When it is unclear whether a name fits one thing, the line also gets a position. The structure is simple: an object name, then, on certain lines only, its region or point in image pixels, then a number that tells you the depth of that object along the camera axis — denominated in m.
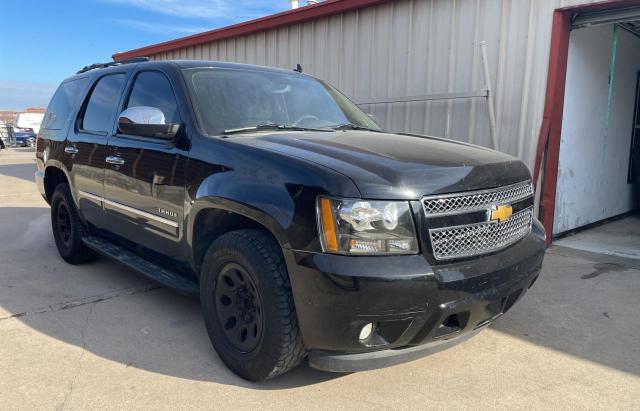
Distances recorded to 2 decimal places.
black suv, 2.37
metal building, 5.83
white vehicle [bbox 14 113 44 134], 35.16
